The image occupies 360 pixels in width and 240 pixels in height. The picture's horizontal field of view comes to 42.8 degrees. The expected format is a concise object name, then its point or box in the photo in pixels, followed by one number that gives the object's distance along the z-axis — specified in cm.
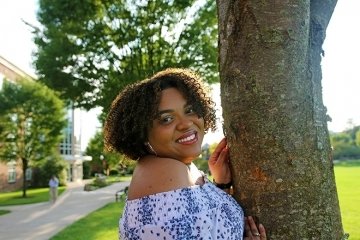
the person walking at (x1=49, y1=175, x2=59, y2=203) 2323
